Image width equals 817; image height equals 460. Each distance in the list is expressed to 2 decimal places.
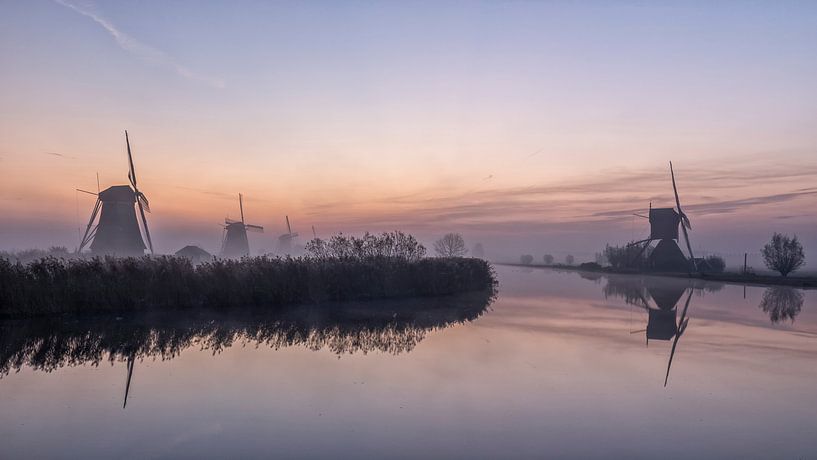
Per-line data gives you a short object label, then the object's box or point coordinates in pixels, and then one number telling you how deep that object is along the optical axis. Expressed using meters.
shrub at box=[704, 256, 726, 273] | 59.03
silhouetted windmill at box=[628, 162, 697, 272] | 58.53
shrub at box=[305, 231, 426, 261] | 29.66
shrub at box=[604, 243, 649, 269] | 67.18
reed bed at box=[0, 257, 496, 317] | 19.00
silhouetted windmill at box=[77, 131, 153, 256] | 53.97
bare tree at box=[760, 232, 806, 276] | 49.44
